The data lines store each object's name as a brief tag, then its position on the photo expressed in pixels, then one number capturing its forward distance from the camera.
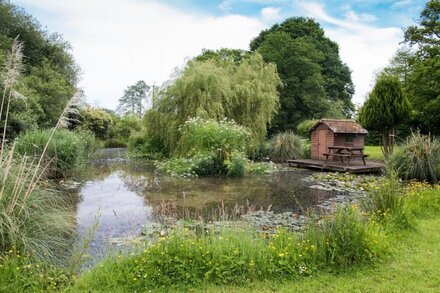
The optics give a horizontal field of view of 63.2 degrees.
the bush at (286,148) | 16.36
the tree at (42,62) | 15.79
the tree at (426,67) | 13.38
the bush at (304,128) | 19.17
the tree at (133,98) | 44.72
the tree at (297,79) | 22.23
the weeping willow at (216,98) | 15.02
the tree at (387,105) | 12.91
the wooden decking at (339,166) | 12.04
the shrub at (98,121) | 25.66
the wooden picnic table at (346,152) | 12.84
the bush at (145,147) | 17.03
